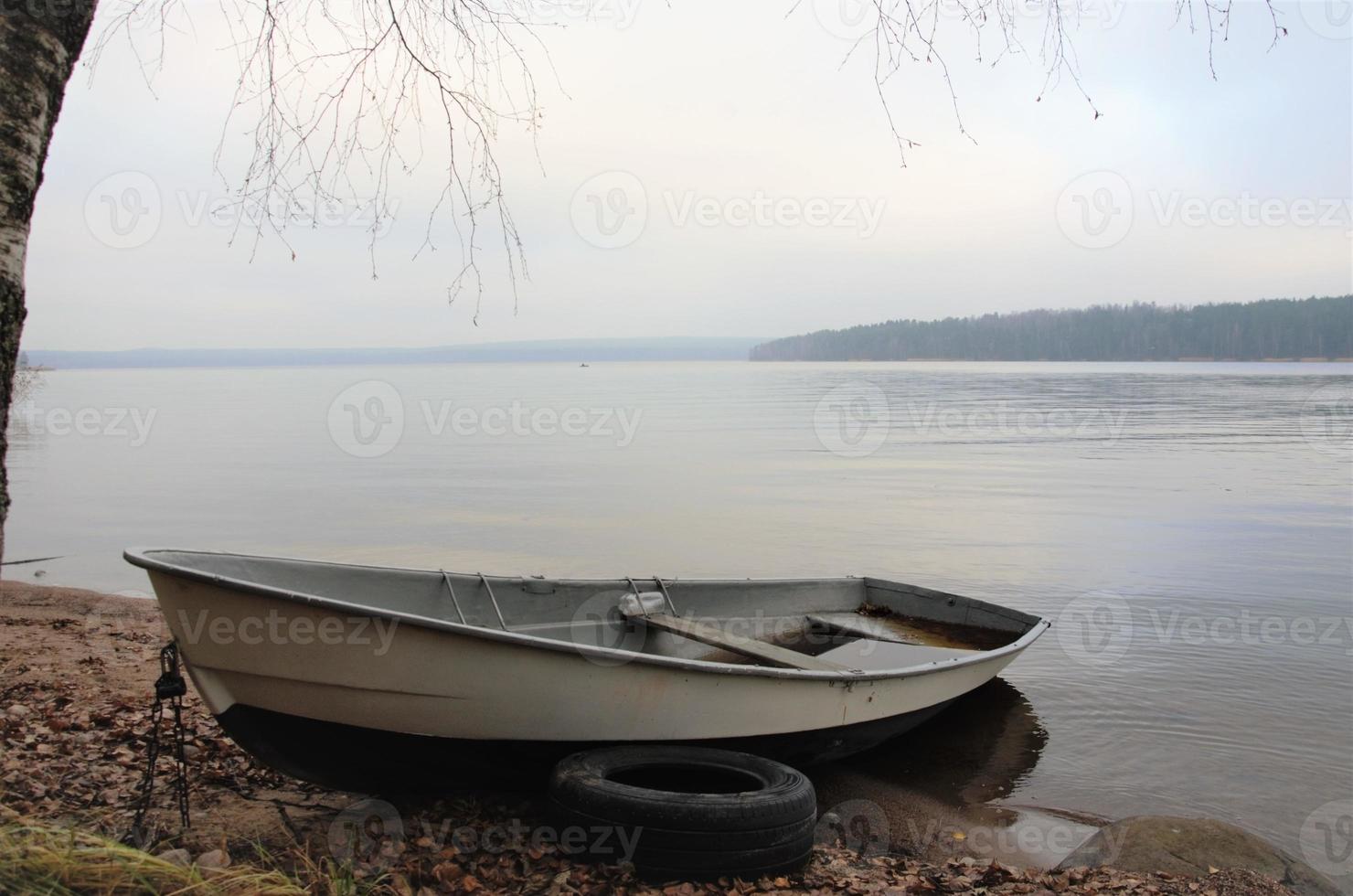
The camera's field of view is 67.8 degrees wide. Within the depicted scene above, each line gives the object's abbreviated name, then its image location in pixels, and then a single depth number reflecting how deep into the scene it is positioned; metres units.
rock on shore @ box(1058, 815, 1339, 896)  5.68
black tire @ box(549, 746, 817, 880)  4.79
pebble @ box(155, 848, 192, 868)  4.15
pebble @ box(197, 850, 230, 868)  4.23
